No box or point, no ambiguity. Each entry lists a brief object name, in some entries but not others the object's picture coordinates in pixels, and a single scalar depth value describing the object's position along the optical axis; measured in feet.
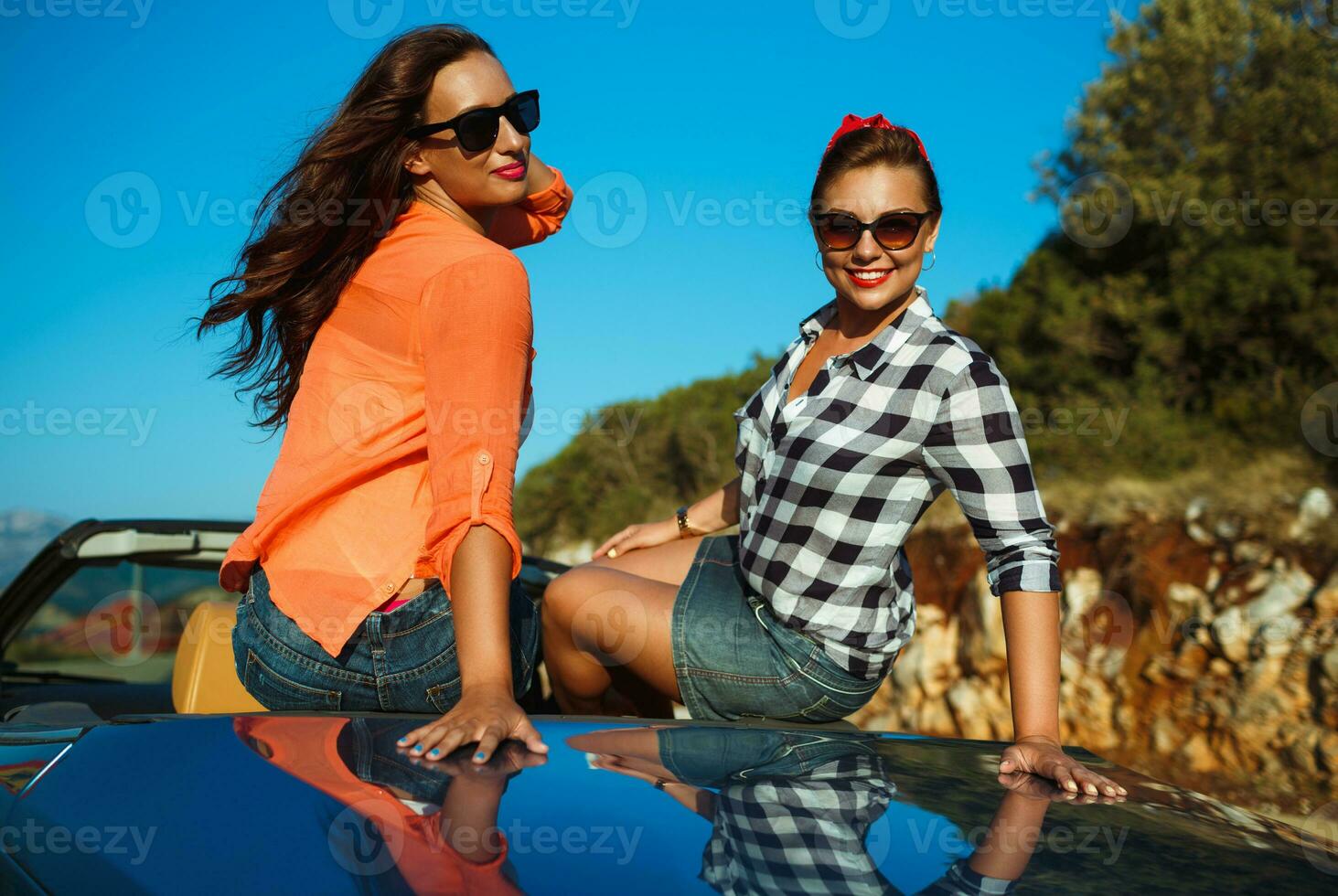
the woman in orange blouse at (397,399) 6.03
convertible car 3.43
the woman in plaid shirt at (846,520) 6.87
